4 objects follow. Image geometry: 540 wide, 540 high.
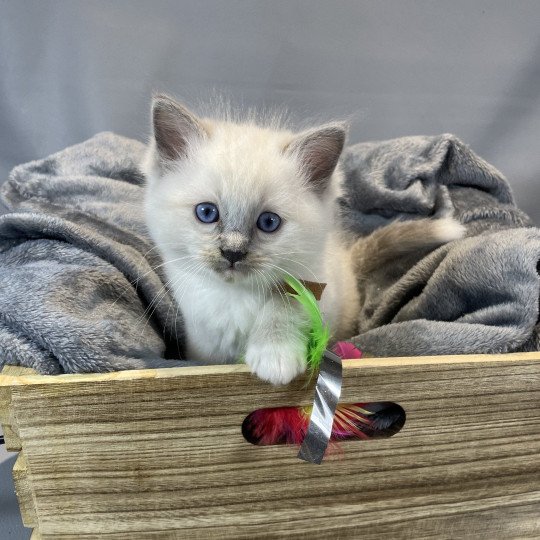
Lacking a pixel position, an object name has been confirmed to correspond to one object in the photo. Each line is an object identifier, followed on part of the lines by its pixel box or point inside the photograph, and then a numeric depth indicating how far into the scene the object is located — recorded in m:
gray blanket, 0.26
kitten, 0.25
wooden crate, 0.23
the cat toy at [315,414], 0.23
